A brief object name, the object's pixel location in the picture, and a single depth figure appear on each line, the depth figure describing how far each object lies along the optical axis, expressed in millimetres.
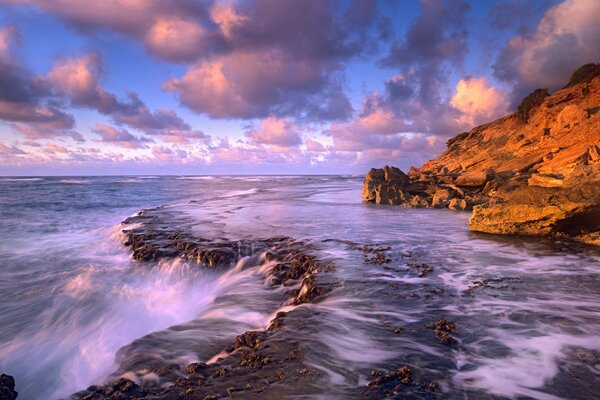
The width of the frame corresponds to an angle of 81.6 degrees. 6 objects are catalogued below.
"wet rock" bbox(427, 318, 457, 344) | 4680
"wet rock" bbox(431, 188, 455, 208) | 22156
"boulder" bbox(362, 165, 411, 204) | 25500
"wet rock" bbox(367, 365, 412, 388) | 3719
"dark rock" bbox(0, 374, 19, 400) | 4039
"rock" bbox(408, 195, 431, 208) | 22908
